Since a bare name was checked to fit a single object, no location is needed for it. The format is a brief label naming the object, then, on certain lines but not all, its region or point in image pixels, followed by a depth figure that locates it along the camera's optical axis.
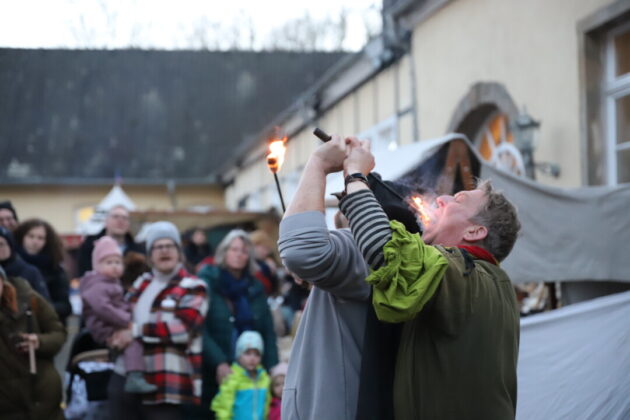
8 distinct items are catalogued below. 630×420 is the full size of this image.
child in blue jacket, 5.64
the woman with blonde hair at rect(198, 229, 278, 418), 5.80
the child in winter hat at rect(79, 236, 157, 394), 5.37
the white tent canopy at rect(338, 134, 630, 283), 5.75
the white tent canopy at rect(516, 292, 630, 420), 4.16
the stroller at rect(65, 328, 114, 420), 5.82
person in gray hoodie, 2.38
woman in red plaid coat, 5.36
